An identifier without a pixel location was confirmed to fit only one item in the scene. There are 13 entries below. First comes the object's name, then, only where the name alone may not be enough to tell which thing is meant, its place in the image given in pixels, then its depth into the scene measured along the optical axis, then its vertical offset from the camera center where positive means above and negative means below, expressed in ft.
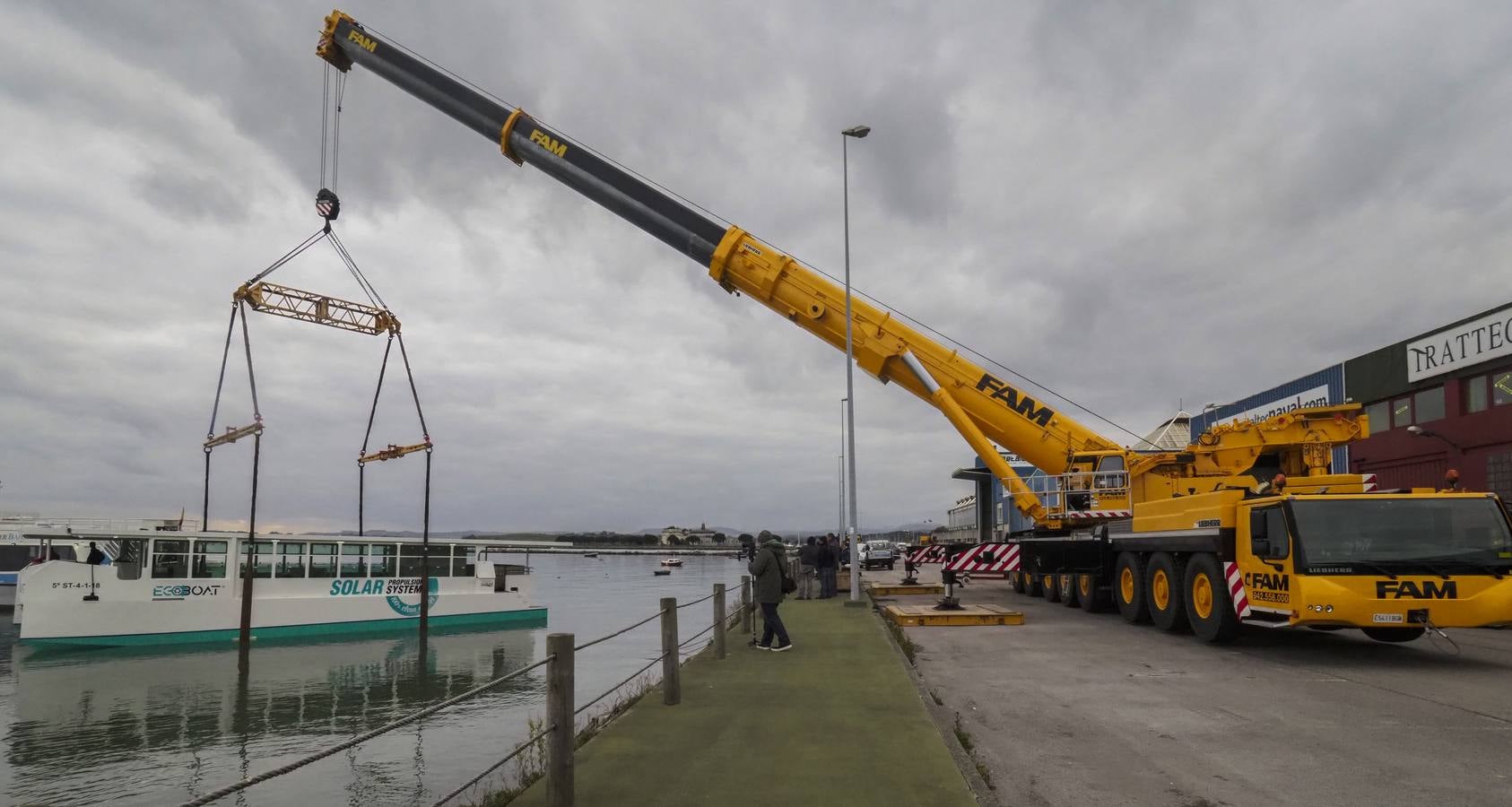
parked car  177.99 -12.47
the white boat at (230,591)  78.84 -9.40
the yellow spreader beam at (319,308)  77.46 +17.39
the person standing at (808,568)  72.74 -6.35
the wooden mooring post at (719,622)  33.55 -4.97
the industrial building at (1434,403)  63.87 +7.31
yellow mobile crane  33.94 -0.30
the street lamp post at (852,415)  61.41 +6.00
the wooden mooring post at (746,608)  46.14 -5.96
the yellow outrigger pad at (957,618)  51.19 -7.18
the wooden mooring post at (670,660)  25.91 -4.88
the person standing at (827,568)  73.10 -6.10
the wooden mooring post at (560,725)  16.16 -4.25
